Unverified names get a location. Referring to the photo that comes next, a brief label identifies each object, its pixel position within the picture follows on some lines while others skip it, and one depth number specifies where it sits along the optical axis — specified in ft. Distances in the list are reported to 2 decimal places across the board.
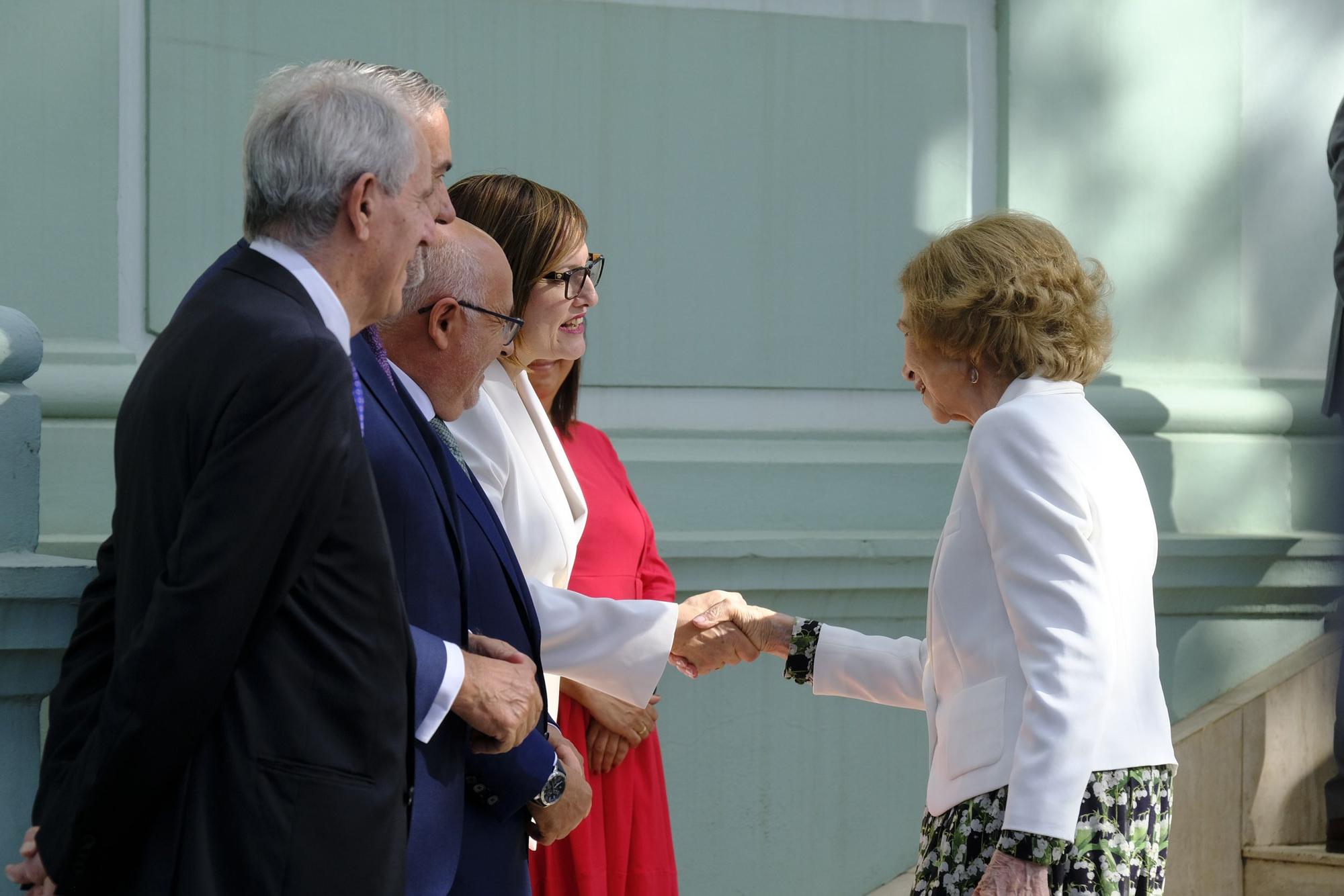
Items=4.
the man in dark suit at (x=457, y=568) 13.76
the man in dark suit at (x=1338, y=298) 29.09
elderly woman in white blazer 14.58
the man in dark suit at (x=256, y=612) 10.63
